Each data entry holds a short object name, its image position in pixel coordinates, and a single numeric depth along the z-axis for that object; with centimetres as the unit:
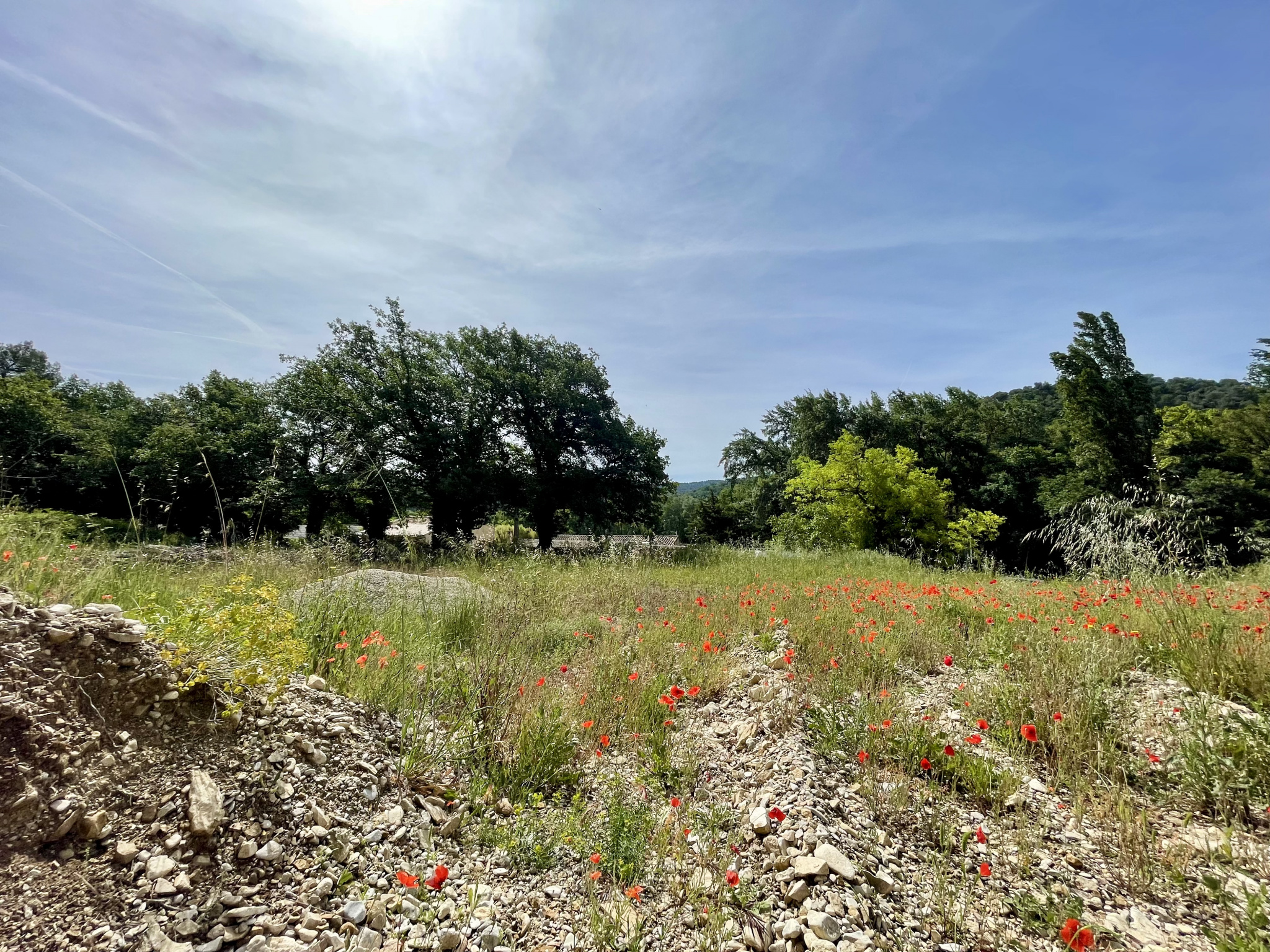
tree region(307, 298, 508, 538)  1698
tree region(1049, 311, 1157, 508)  2097
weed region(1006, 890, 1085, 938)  185
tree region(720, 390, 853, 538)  2866
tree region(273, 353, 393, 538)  1614
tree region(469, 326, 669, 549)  1764
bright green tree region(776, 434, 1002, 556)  1794
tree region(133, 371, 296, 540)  1745
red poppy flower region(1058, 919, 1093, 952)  157
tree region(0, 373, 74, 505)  1806
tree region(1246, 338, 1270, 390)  1983
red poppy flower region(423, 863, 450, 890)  162
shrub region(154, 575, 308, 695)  233
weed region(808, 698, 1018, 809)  264
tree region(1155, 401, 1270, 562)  1862
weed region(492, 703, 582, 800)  279
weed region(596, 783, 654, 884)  220
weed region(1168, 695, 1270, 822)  238
